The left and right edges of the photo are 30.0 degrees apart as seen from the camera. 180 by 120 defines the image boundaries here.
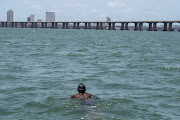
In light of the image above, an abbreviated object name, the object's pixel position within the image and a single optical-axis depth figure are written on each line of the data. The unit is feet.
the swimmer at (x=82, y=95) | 47.54
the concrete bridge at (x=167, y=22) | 632.55
